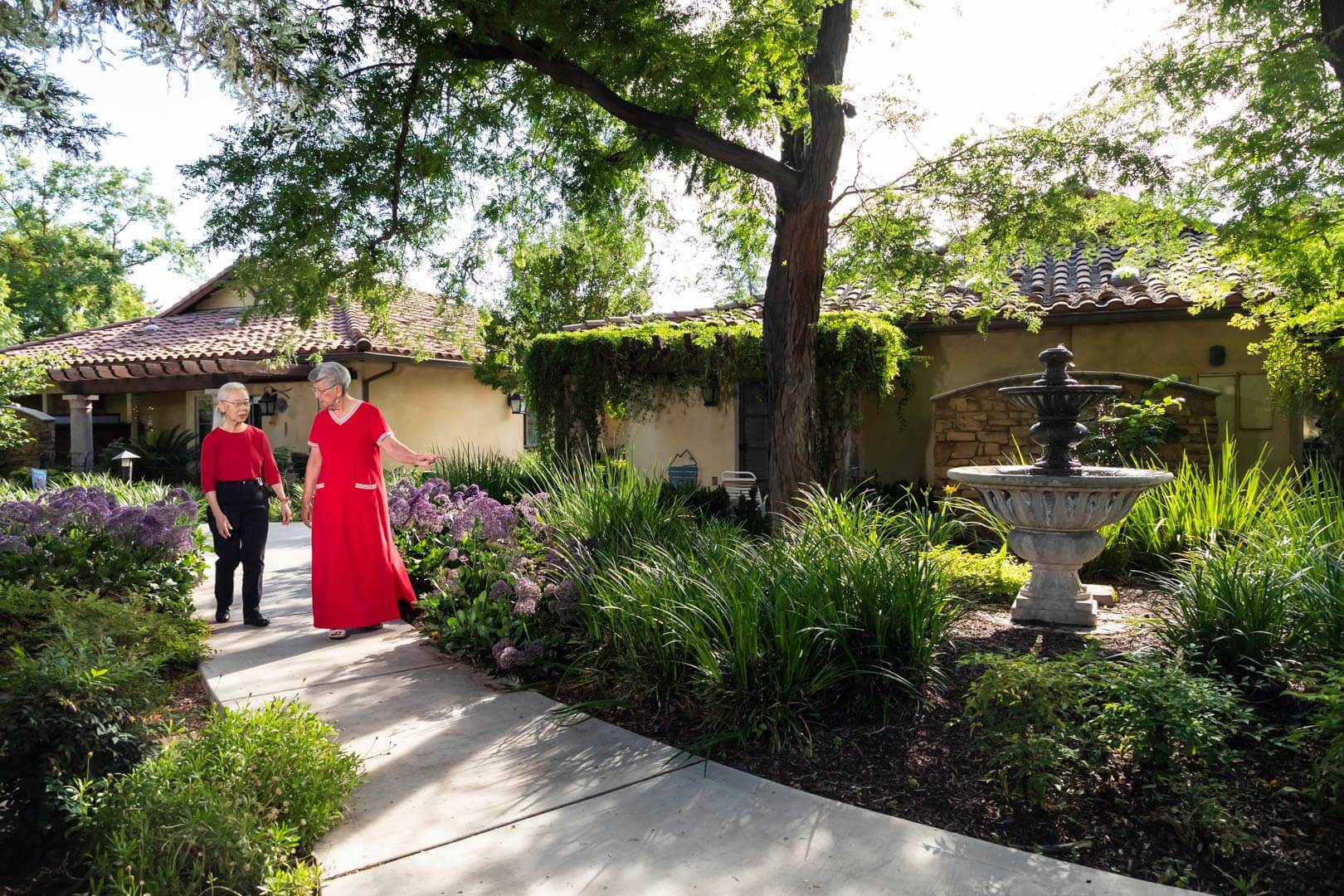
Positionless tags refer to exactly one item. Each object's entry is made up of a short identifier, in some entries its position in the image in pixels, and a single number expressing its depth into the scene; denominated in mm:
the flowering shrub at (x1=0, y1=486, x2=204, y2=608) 5965
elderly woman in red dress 5867
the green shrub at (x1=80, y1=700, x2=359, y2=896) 2576
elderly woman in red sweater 6219
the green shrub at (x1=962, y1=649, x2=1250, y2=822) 3137
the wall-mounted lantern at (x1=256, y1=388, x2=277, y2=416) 18672
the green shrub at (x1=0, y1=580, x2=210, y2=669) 4008
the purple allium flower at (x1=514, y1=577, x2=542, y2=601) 5078
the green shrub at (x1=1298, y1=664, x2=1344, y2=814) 2836
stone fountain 5484
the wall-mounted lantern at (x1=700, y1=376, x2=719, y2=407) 12414
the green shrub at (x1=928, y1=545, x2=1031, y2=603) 6434
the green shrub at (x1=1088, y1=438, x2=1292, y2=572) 6879
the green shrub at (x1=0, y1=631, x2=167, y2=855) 2846
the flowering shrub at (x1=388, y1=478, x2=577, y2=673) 5055
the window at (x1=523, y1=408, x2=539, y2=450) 21639
